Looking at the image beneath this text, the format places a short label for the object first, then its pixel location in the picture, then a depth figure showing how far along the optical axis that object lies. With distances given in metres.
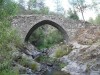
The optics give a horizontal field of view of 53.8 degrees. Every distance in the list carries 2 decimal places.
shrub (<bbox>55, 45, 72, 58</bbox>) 10.97
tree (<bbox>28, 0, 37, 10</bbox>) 26.82
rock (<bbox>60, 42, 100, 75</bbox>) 7.18
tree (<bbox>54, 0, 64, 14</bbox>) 26.76
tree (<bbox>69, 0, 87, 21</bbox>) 17.74
